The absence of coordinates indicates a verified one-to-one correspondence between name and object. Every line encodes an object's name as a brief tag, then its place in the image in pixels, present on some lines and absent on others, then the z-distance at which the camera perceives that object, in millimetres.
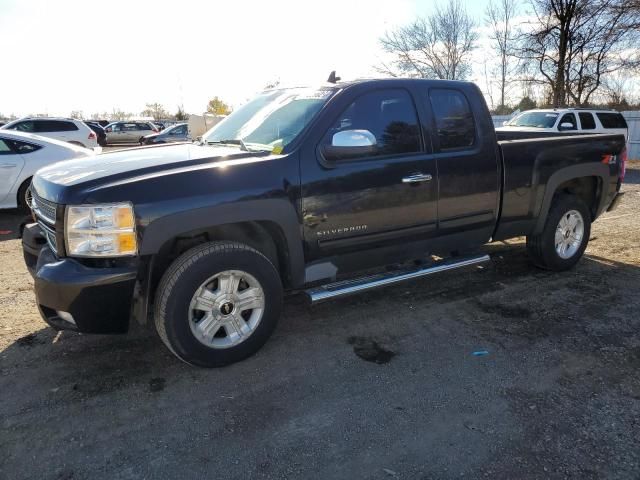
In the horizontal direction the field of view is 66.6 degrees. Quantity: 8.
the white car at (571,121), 14352
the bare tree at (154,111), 88000
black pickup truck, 2963
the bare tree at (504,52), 27312
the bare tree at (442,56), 30719
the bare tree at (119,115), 96388
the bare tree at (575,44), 22409
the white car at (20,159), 7906
